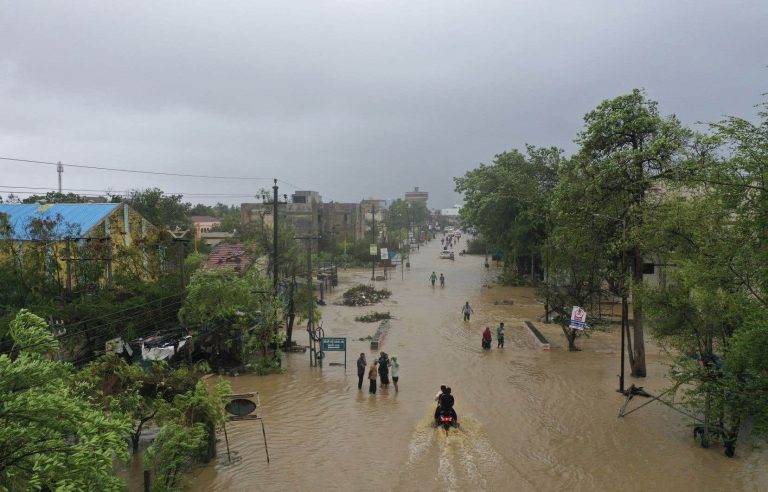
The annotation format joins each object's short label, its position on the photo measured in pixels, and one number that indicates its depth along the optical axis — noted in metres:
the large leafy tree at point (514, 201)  44.06
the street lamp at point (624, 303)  17.44
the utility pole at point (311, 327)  22.70
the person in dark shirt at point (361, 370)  19.11
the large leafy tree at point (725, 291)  9.84
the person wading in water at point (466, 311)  33.47
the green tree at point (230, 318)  20.92
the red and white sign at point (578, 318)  21.03
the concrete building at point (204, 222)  88.14
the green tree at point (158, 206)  50.44
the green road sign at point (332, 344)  21.69
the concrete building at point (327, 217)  76.88
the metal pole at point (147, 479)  9.74
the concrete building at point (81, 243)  24.89
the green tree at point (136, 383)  12.55
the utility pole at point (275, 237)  24.71
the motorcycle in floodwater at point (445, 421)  14.88
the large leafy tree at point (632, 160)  18.94
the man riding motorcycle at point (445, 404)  14.83
